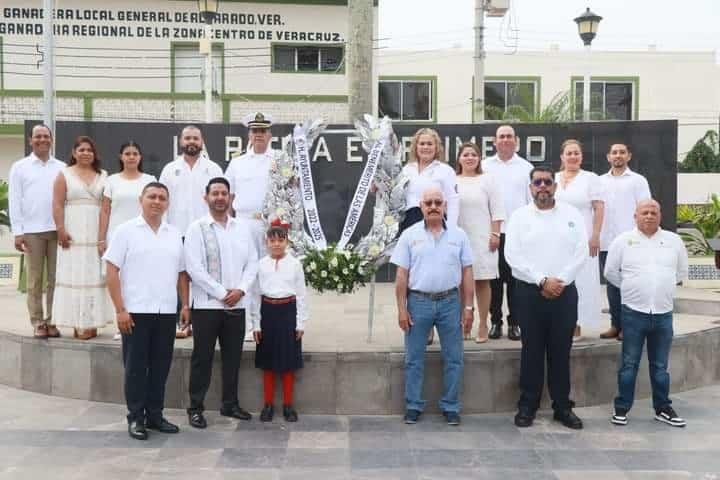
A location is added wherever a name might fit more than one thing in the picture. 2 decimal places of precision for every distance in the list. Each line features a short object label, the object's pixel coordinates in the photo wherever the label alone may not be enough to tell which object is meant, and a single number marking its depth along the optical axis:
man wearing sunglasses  5.78
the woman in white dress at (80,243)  6.54
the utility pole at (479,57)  16.61
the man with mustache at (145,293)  5.45
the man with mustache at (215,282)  5.70
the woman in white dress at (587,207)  6.63
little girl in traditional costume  5.91
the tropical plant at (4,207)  12.18
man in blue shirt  5.80
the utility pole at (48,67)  14.77
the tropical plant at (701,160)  26.03
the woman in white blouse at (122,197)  6.52
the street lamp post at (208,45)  15.37
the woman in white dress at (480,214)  6.56
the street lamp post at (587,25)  15.77
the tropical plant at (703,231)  12.03
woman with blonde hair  6.36
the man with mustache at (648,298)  5.96
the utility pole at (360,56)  10.93
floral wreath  6.54
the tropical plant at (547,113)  21.84
